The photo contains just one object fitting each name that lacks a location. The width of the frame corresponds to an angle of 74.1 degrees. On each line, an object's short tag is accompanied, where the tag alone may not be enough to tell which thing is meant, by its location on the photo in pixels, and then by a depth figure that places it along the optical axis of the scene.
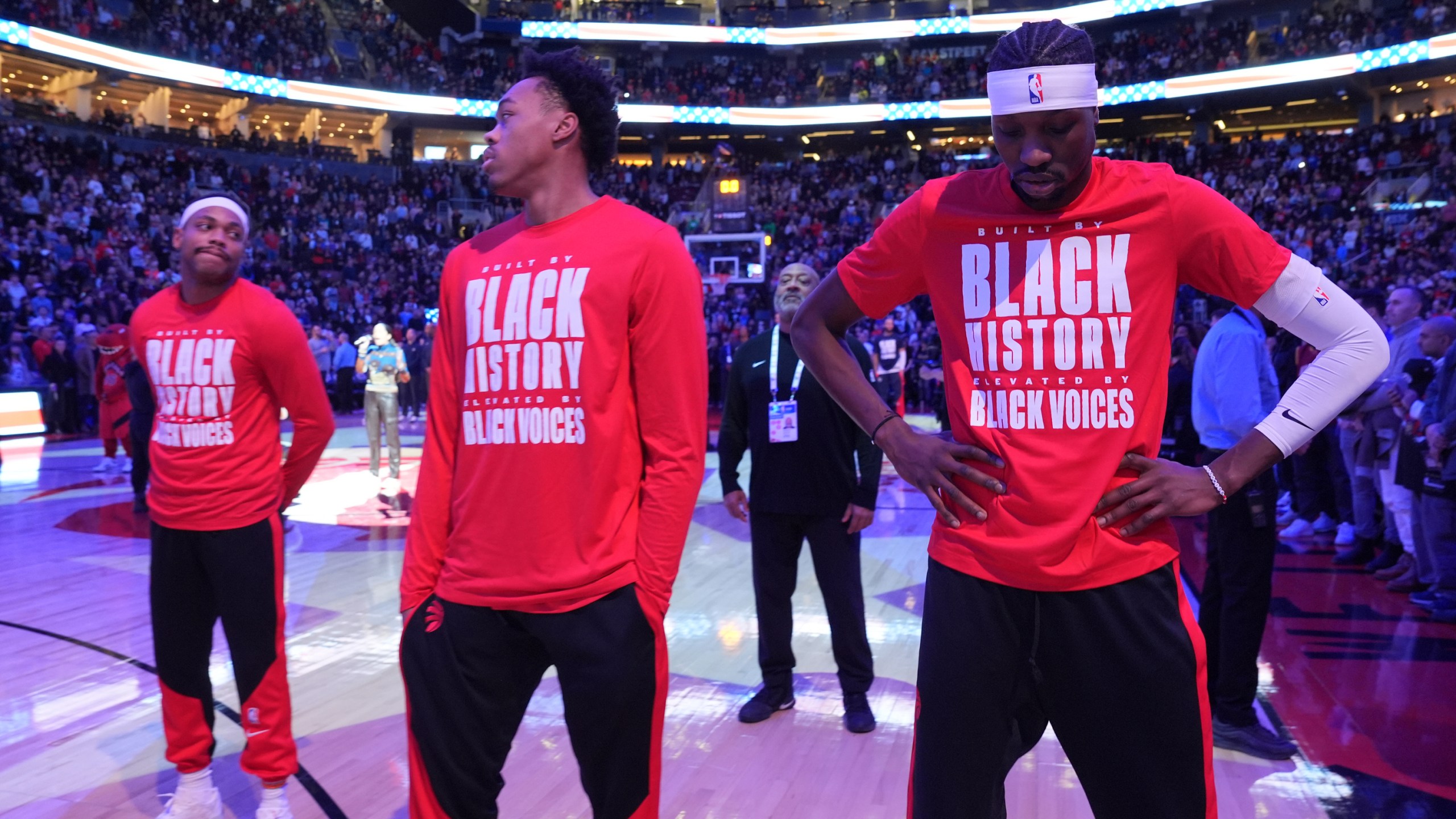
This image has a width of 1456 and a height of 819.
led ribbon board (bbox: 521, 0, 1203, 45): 34.81
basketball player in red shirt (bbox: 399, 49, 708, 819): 1.85
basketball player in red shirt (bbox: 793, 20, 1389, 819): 1.67
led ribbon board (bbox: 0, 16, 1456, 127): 25.38
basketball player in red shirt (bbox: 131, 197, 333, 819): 3.03
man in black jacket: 3.90
